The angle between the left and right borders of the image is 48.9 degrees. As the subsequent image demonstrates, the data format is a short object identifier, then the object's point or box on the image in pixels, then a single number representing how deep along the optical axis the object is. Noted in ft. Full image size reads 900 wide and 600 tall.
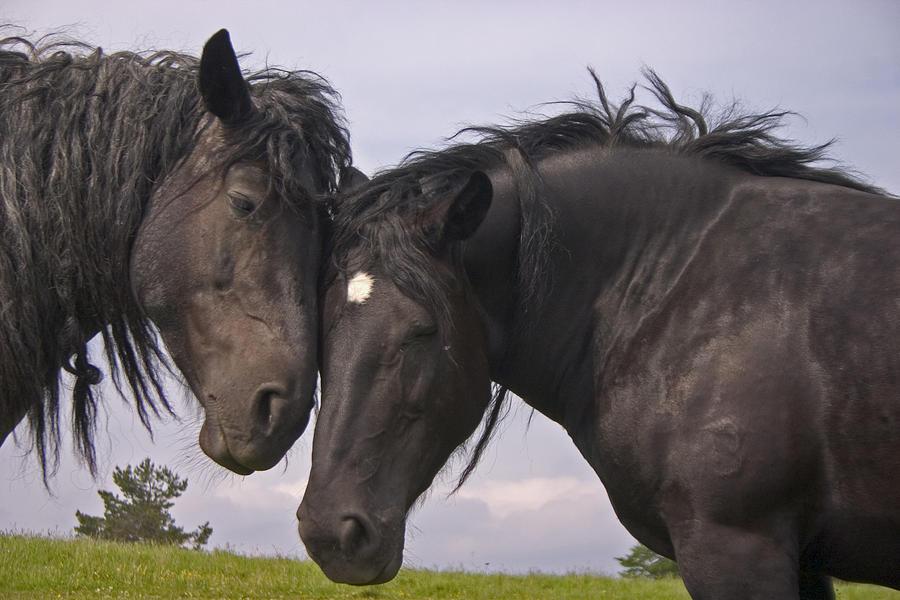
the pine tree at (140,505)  77.92
